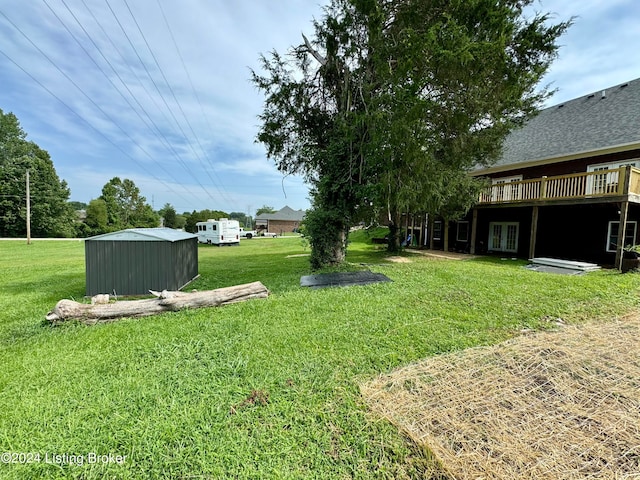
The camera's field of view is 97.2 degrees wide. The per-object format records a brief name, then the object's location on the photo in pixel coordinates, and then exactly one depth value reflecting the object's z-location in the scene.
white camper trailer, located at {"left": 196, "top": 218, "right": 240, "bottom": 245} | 24.50
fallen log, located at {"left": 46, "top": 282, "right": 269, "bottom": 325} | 4.62
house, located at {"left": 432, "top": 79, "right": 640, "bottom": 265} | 10.05
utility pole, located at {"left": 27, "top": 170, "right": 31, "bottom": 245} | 22.61
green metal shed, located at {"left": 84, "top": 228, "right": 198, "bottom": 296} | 6.76
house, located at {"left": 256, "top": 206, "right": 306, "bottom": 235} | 55.00
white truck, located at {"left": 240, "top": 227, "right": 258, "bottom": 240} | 36.81
